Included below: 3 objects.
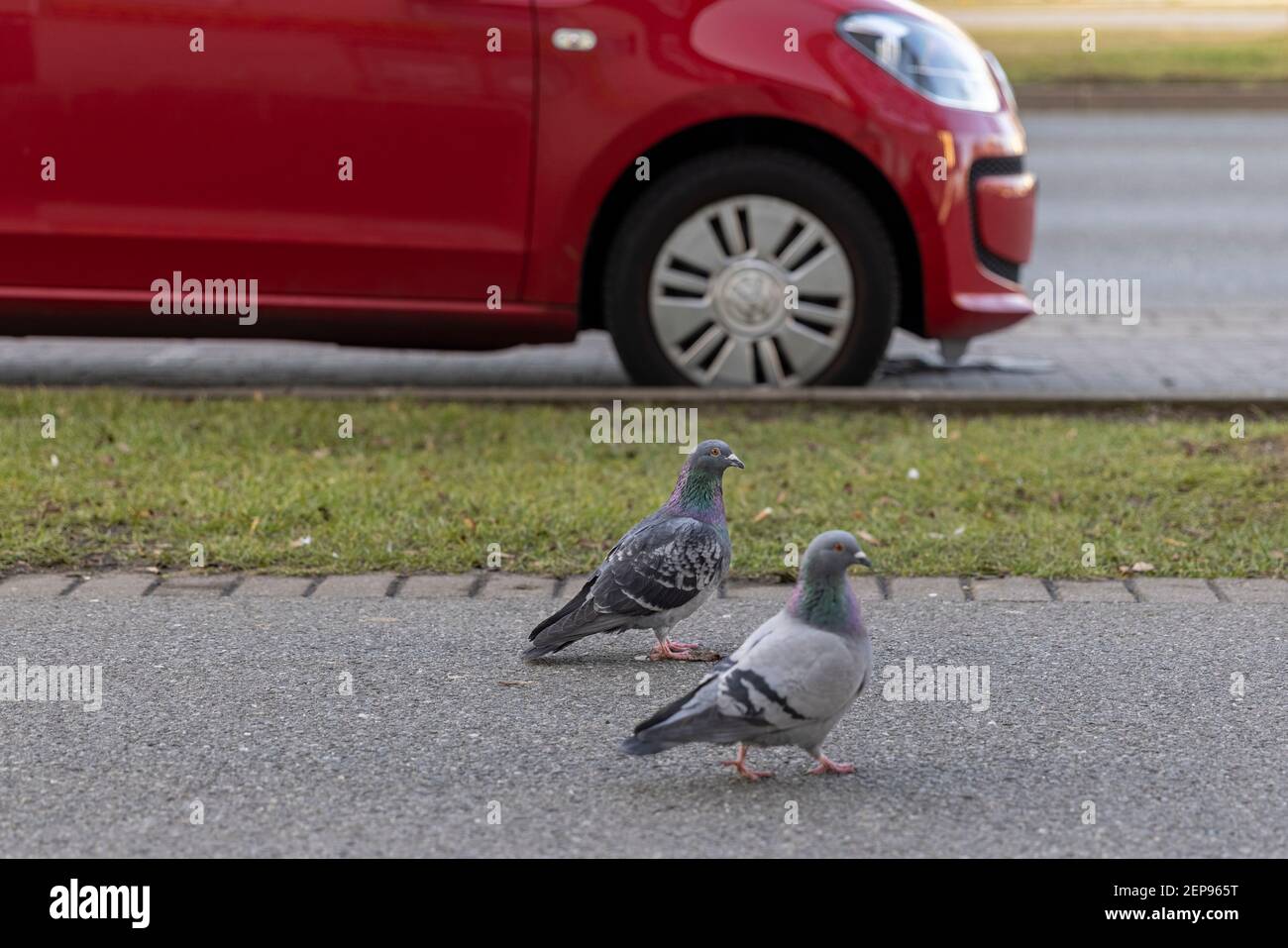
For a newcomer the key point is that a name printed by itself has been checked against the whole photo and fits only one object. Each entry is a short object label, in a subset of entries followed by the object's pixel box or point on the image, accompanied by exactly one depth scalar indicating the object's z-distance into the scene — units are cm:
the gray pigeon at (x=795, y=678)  366
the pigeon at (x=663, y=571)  446
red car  702
